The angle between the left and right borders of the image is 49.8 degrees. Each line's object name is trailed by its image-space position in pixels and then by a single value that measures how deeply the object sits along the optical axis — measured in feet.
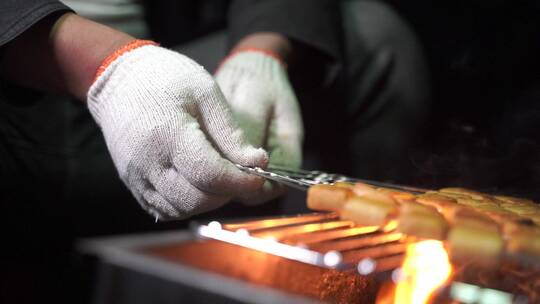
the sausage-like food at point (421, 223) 2.05
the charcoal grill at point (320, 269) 2.25
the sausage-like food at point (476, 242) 1.91
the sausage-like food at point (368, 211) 2.10
